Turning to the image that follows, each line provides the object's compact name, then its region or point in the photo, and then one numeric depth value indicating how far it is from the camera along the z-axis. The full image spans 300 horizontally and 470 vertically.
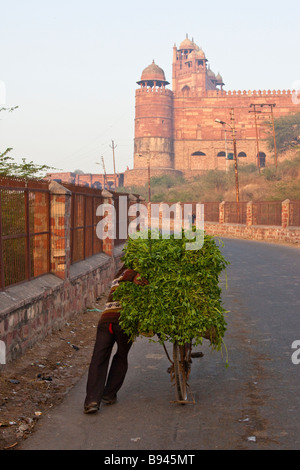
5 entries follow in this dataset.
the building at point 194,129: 99.62
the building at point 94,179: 121.75
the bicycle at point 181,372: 6.04
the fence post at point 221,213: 46.53
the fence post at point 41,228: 9.70
